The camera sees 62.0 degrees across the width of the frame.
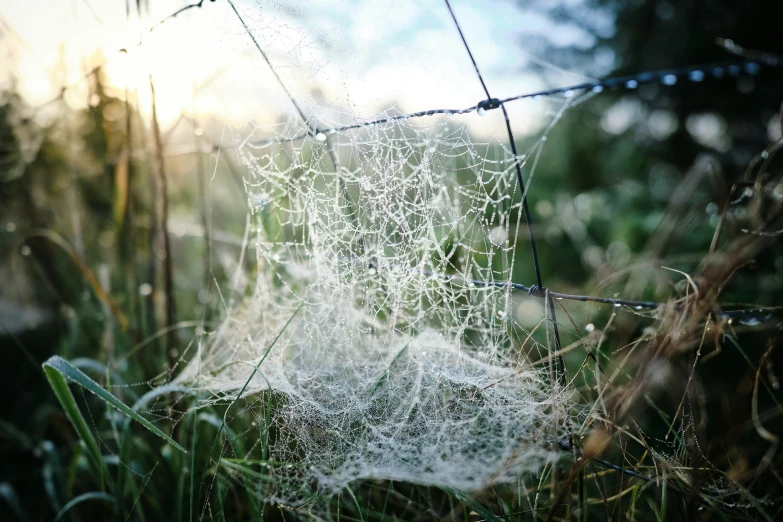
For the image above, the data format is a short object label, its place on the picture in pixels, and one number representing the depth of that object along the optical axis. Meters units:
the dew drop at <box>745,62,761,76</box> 0.48
